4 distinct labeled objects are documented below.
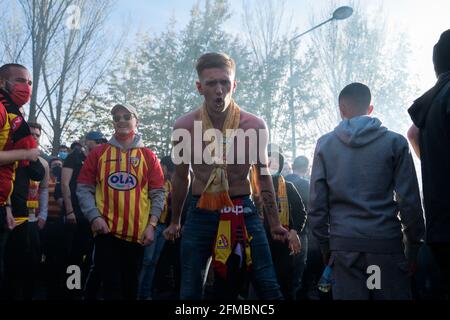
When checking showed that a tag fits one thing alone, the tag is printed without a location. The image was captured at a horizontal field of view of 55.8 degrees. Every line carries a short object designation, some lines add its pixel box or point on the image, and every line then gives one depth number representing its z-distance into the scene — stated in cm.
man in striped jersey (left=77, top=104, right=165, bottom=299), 392
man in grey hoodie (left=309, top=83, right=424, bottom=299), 301
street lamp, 1241
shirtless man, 329
